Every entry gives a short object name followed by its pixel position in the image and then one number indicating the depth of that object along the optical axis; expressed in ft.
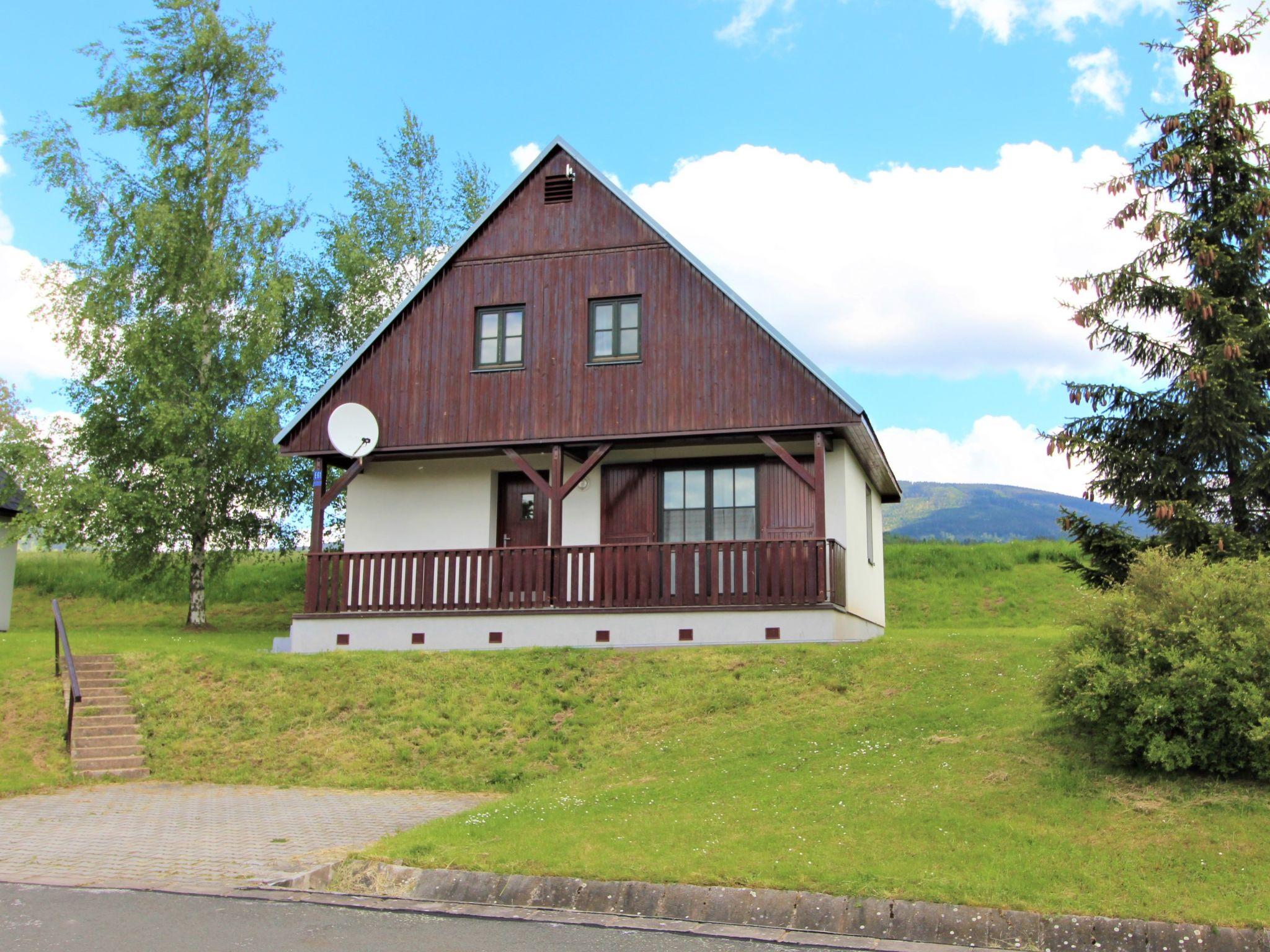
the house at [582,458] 58.90
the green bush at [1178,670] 29.48
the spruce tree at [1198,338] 50.83
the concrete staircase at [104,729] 47.44
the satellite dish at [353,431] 63.62
